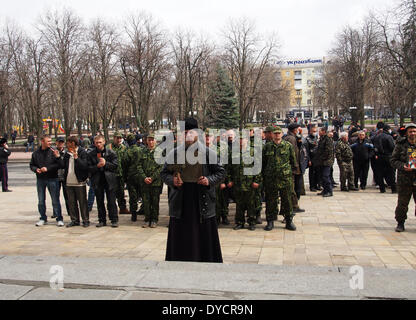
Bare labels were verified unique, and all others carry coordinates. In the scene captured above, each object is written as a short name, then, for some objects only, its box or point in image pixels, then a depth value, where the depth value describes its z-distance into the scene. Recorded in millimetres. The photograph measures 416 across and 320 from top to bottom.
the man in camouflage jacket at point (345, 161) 12898
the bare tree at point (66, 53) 38031
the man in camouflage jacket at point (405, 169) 7410
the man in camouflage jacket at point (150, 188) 8805
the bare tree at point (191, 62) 41438
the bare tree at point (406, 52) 27234
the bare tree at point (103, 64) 37250
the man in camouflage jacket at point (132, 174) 9336
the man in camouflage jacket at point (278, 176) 7984
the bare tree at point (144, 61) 34344
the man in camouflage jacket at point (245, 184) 8219
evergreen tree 50188
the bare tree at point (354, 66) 45750
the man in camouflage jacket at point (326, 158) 11875
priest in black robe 5043
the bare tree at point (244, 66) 49500
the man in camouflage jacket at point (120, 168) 9672
